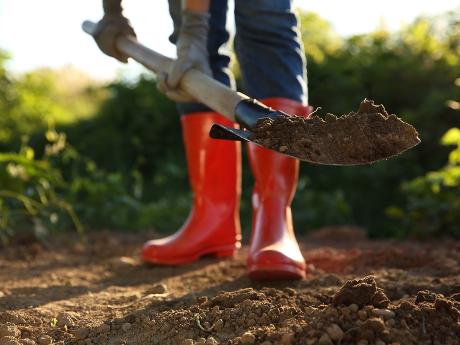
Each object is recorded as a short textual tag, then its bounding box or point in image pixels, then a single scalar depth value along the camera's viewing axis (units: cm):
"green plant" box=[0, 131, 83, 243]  326
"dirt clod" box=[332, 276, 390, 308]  155
